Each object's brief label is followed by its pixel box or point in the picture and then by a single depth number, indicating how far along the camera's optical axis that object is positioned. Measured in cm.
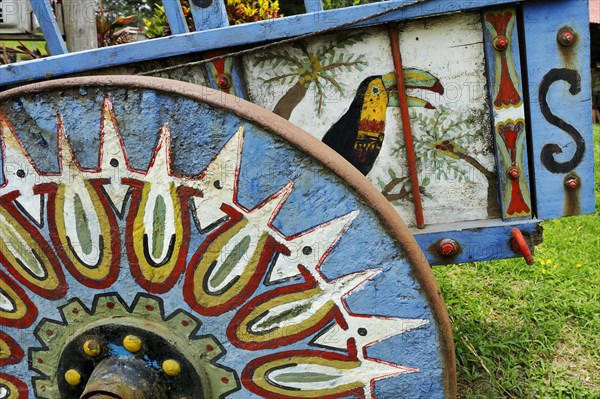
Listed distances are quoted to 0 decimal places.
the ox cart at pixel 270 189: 129
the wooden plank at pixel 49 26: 179
